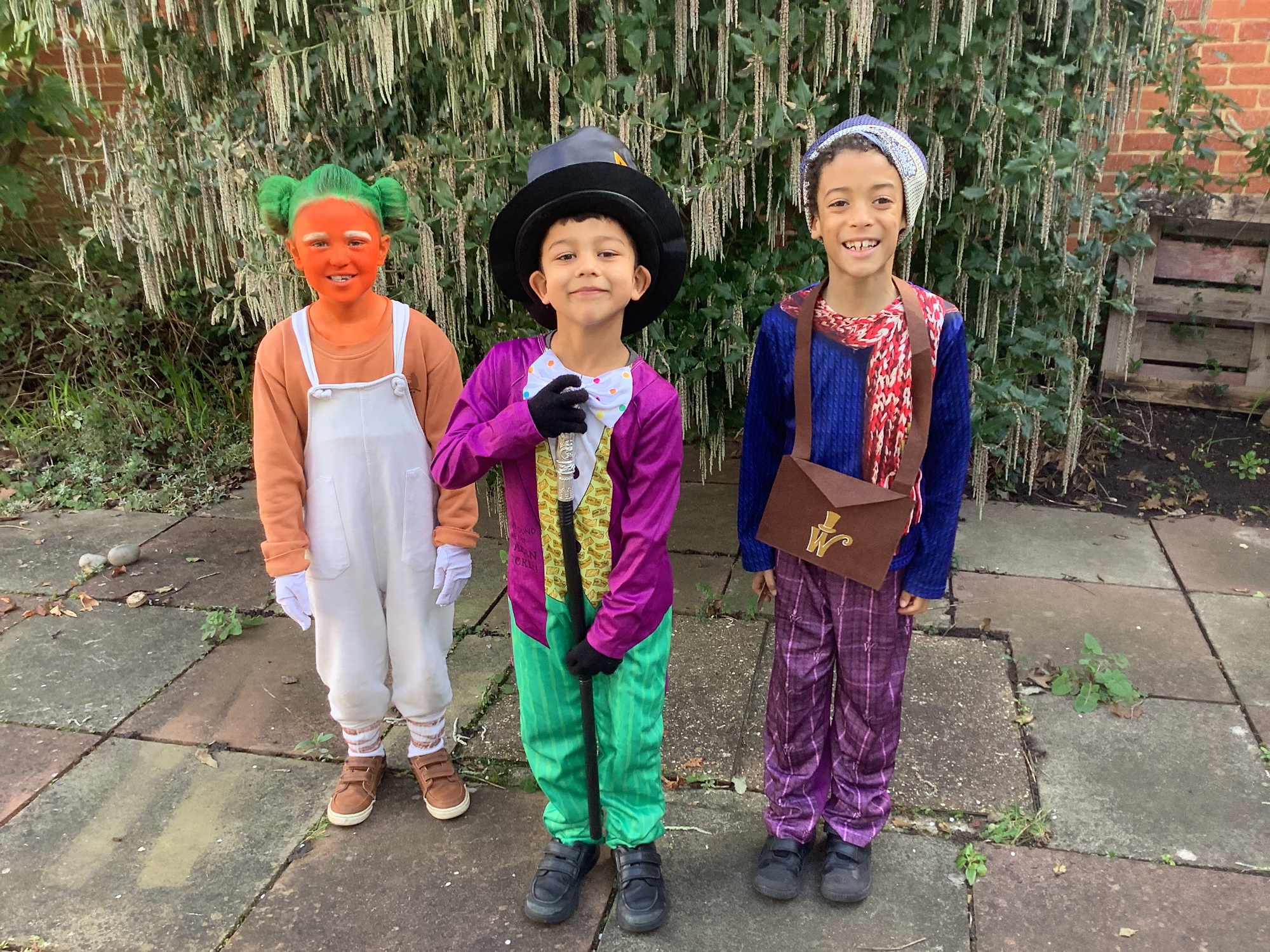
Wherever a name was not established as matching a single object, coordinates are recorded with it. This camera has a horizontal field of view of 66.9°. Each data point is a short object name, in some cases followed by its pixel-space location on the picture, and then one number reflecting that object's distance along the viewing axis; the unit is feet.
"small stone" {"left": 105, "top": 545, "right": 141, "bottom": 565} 13.75
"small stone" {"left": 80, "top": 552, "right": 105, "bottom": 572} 13.55
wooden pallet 16.58
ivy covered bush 9.63
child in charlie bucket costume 6.33
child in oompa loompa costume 7.29
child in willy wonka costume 6.16
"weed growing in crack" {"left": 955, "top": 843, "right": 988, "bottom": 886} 7.65
